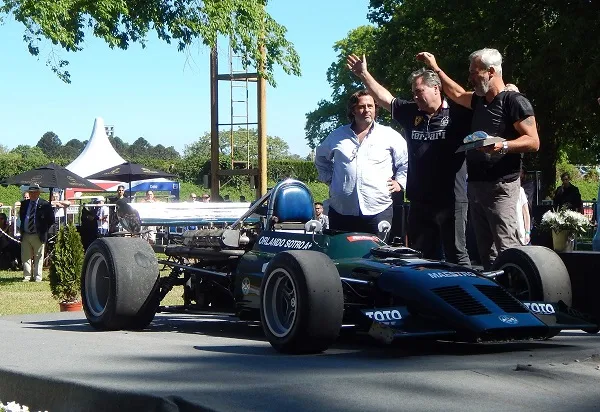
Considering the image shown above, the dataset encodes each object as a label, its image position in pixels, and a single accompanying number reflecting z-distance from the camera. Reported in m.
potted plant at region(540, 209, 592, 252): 17.92
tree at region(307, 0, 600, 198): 28.84
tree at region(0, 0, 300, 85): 17.94
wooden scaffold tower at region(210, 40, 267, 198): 25.84
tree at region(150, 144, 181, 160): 158.50
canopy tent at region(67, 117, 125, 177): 36.03
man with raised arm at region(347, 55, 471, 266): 7.47
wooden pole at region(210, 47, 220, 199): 27.11
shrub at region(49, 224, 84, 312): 12.34
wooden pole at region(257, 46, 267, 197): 25.77
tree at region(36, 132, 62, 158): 173.27
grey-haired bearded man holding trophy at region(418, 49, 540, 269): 7.07
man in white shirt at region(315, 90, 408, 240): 7.89
